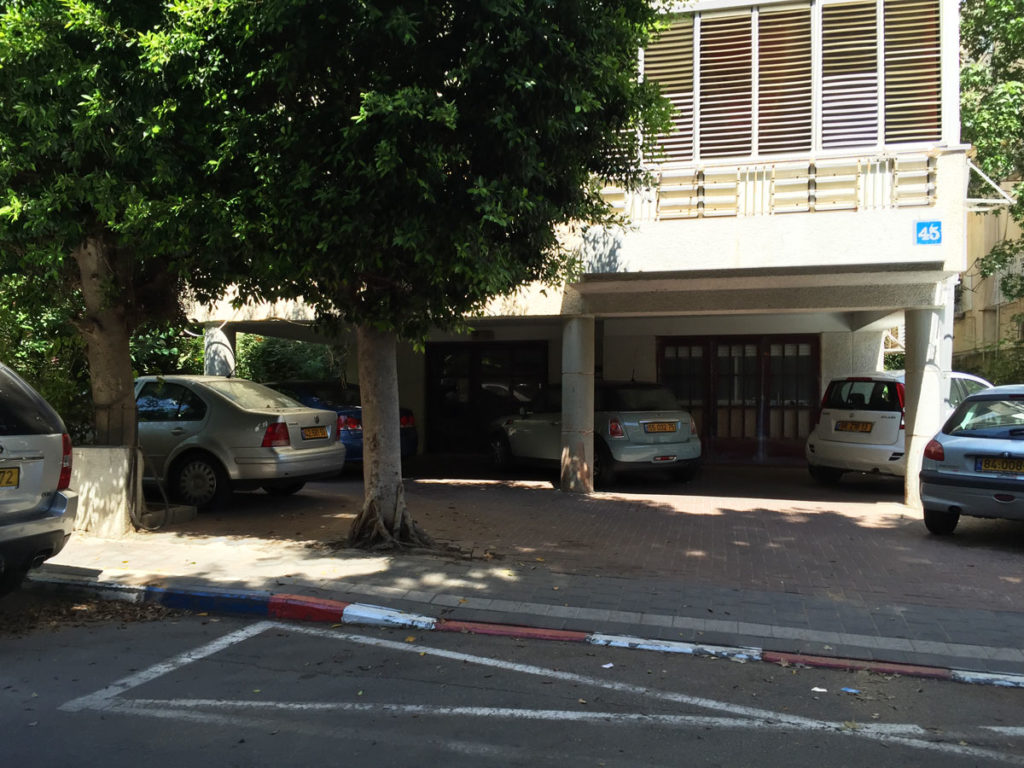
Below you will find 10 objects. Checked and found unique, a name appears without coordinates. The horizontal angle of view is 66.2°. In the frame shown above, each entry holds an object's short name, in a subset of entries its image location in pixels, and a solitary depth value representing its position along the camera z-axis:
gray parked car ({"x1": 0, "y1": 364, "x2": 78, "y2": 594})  4.85
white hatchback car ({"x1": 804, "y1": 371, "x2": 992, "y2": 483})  10.45
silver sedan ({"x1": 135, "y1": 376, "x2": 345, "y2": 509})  8.80
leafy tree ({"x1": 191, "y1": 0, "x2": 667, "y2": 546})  5.50
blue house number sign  8.61
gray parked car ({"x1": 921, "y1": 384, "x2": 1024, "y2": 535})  7.24
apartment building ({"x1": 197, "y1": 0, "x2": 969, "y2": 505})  8.89
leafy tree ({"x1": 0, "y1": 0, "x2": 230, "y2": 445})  5.84
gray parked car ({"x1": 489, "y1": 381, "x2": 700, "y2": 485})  11.06
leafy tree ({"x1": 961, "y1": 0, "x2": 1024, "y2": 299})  14.16
